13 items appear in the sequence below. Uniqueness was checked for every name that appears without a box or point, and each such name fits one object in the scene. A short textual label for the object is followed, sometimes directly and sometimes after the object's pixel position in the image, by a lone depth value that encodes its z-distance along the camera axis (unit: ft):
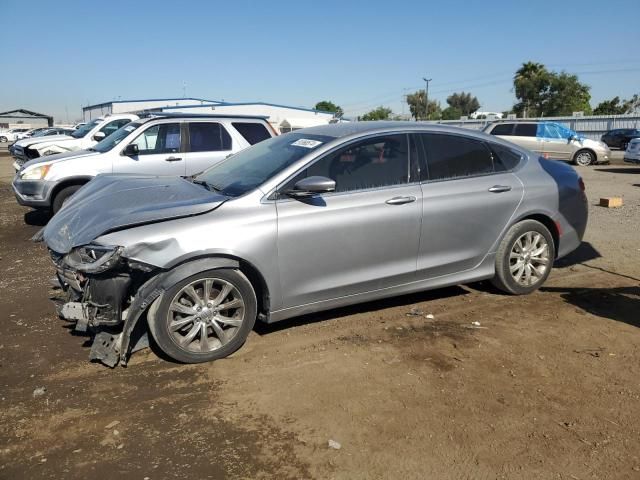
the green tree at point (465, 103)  344.94
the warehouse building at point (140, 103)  128.67
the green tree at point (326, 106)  324.95
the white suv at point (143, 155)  27.96
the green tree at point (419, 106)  304.50
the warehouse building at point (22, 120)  207.31
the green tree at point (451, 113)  293.23
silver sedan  12.12
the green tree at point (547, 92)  201.26
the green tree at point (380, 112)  257.34
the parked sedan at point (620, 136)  99.60
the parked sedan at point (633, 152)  56.39
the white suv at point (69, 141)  41.75
